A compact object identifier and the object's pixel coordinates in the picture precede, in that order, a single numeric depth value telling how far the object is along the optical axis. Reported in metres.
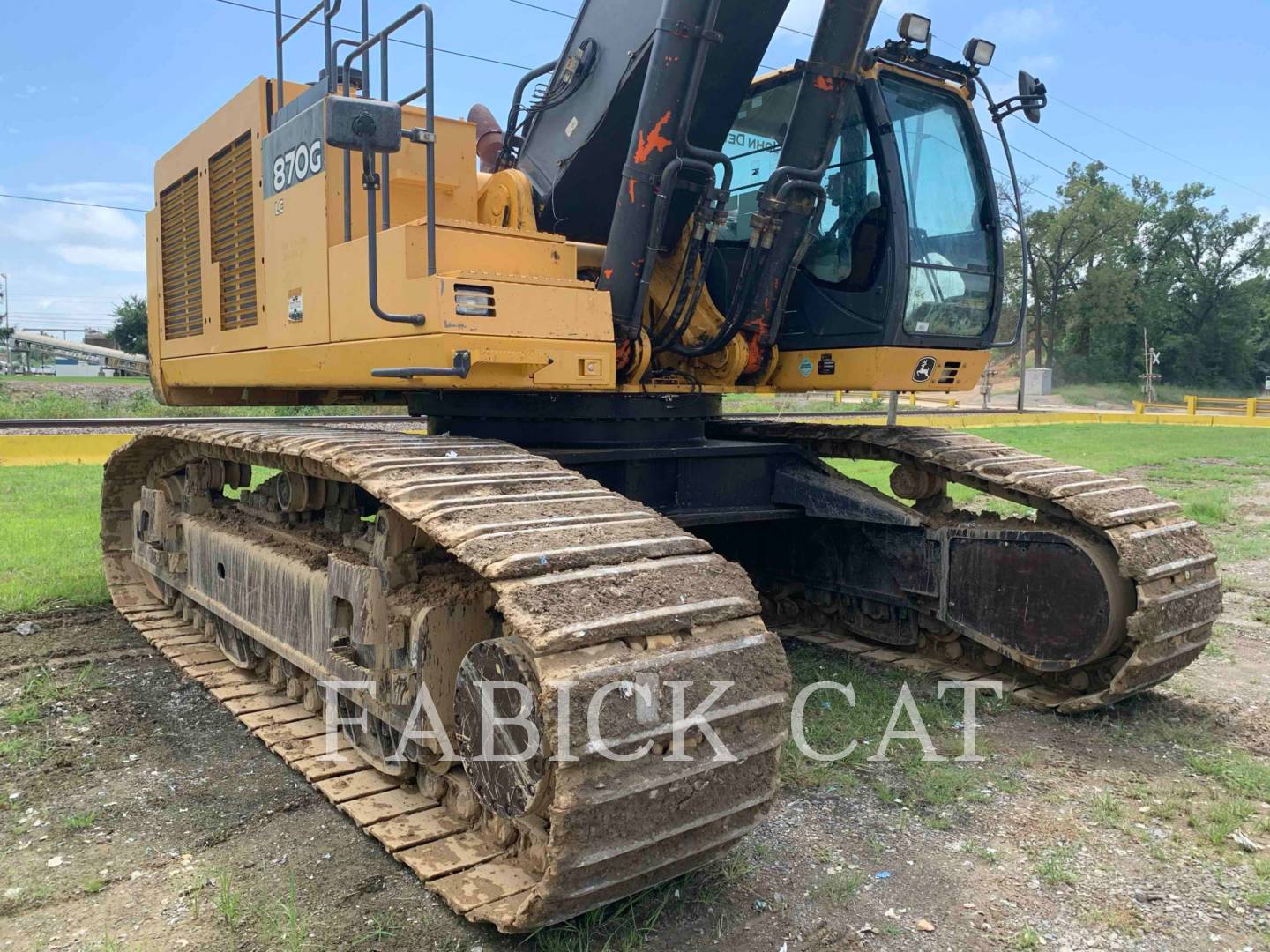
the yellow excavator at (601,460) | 2.78
